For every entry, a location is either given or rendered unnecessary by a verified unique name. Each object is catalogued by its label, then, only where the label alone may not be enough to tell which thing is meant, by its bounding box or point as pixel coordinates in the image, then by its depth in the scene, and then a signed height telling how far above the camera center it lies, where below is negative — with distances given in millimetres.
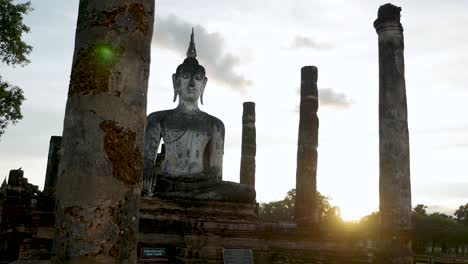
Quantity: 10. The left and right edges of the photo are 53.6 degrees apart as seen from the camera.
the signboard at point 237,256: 9031 -776
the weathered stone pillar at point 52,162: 14977 +1493
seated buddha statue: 11117 +1701
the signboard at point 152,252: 8703 -758
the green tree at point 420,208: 71062 +2491
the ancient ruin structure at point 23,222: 8375 -289
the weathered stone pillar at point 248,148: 20844 +3078
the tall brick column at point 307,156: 15422 +2077
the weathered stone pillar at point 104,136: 2822 +471
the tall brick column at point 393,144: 9258 +1614
